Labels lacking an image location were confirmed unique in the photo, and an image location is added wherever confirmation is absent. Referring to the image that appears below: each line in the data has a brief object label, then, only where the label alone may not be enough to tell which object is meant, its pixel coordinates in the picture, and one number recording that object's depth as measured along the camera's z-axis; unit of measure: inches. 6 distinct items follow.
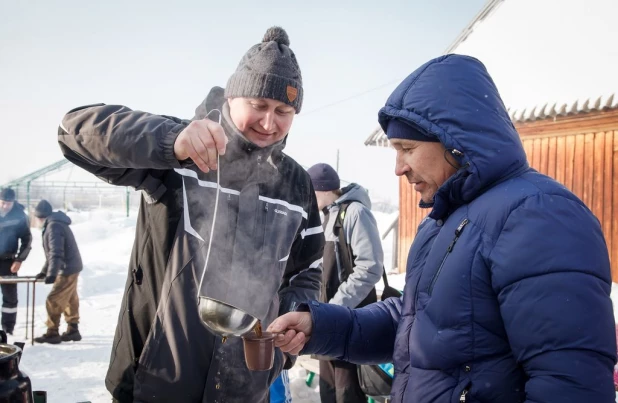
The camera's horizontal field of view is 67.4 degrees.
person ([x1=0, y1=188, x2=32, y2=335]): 296.8
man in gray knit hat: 67.2
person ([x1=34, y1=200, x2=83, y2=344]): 274.8
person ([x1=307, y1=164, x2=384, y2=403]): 160.1
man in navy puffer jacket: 46.1
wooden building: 310.3
